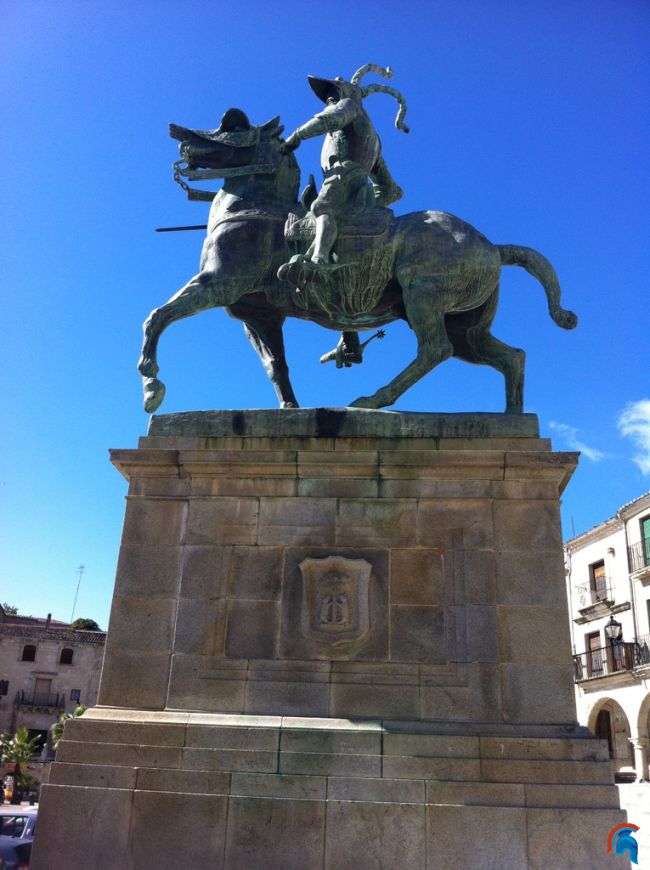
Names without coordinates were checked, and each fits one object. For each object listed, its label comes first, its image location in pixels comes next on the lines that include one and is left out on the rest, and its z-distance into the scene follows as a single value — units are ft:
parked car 38.45
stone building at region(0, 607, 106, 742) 199.21
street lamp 98.94
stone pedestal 20.59
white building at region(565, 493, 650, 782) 116.37
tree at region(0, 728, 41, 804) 173.44
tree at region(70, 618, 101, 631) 251.27
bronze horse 27.99
